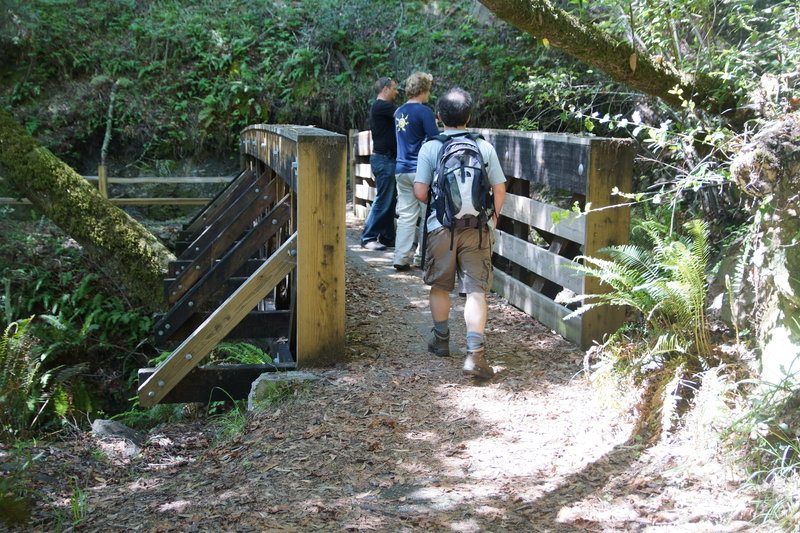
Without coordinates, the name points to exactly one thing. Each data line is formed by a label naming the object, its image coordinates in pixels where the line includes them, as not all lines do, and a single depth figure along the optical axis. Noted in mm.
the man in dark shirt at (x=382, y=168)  8758
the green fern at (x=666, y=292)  4434
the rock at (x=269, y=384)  4968
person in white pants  7477
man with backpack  4992
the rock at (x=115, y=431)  5939
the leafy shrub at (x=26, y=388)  6953
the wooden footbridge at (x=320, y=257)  5164
